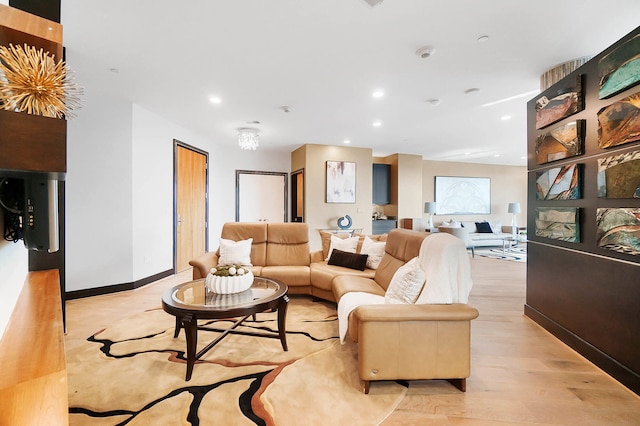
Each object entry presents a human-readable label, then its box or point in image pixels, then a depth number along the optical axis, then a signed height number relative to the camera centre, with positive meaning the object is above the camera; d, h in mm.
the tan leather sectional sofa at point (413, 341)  1849 -870
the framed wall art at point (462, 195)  9023 +467
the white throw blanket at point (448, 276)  1973 -471
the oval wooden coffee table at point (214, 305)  2037 -732
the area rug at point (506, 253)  6796 -1150
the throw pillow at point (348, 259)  3629 -657
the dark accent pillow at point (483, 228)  8641 -567
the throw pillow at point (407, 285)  2053 -567
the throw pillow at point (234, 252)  3678 -572
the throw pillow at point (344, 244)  3904 -481
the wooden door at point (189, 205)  5179 +88
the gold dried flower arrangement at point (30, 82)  813 +378
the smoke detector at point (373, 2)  1935 +1424
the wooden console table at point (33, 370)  719 -483
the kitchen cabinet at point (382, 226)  7395 -435
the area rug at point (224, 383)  1669 -1201
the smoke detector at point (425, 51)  2617 +1480
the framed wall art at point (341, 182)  6547 +639
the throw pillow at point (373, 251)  3617 -544
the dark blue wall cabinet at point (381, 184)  7664 +685
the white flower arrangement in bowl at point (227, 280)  2379 -601
